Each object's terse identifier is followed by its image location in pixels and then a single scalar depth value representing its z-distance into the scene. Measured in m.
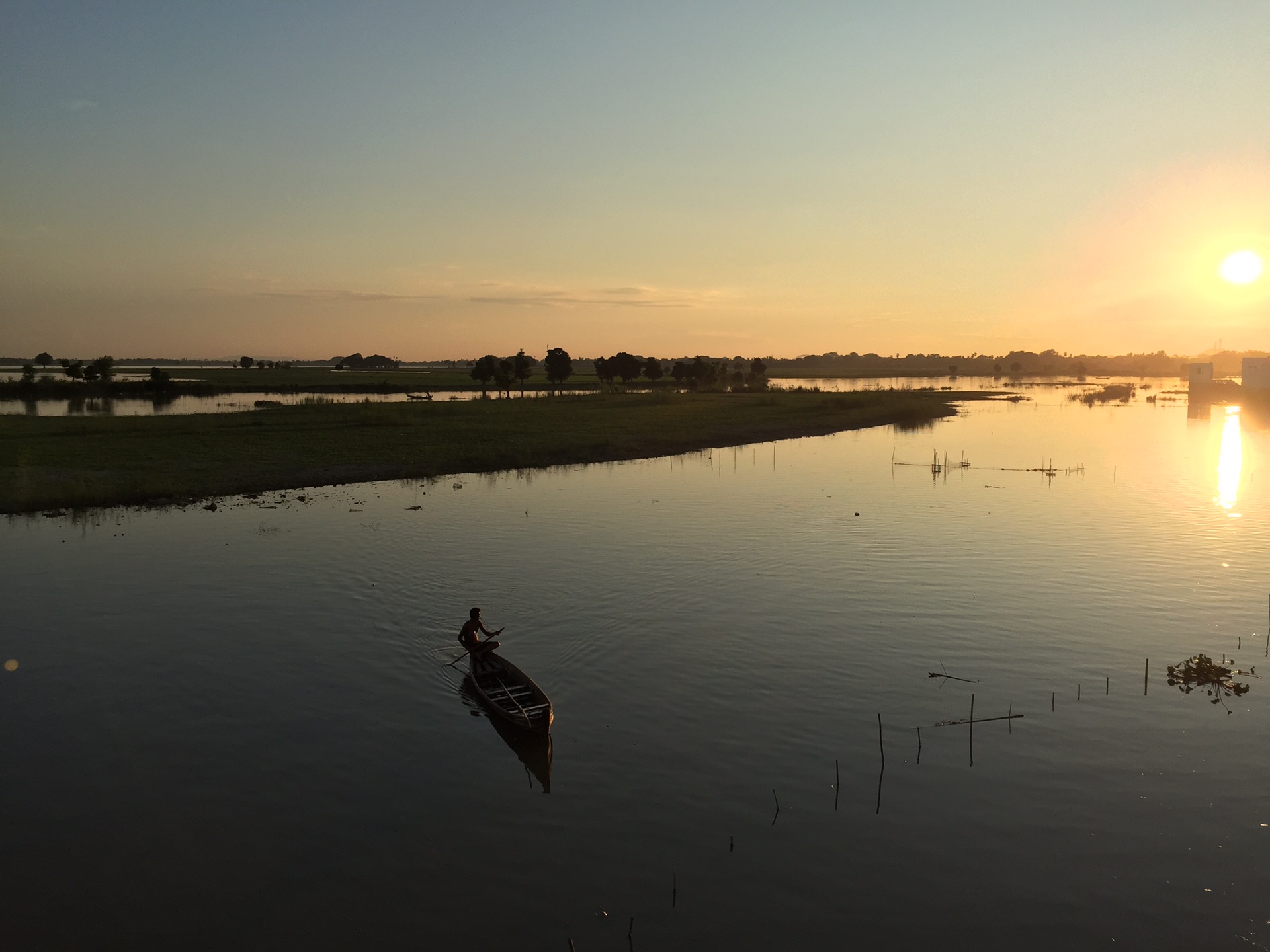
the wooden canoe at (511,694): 14.55
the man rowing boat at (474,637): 17.23
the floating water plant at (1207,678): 16.69
